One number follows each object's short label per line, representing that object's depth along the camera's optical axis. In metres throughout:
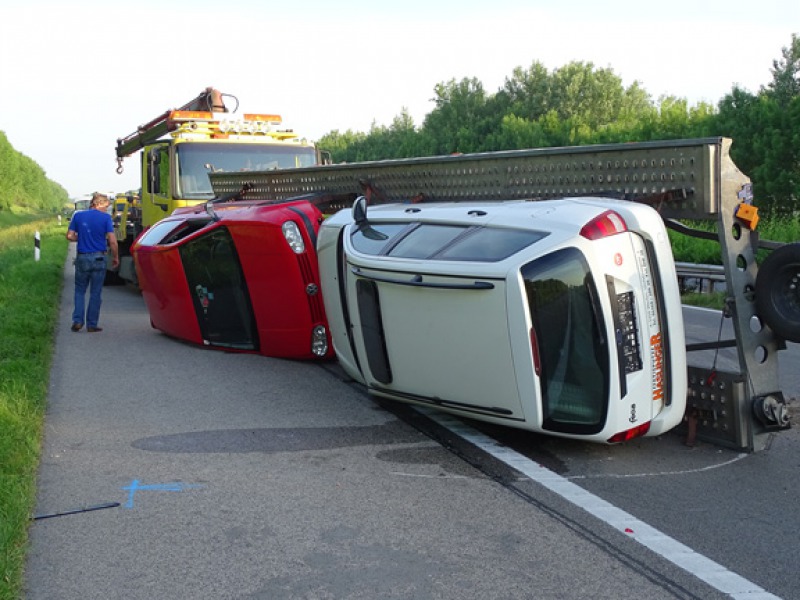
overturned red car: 8.94
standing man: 11.93
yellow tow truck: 14.87
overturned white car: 5.30
